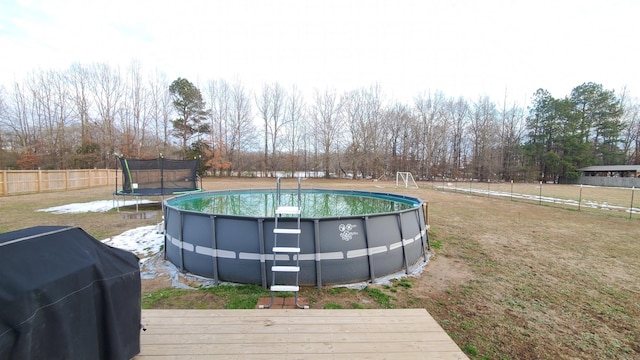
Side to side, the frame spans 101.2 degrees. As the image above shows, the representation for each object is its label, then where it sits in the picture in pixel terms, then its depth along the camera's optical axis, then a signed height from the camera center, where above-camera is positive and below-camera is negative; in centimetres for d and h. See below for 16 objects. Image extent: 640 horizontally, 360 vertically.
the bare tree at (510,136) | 3516 +481
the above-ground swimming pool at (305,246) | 373 -115
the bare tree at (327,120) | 3173 +599
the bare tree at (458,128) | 3606 +587
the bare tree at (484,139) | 3488 +422
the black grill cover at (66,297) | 104 -60
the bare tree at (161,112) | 2875 +610
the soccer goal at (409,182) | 2276 -127
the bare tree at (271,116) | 3322 +673
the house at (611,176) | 2686 -47
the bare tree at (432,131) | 3416 +510
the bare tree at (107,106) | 2553 +620
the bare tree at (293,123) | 3397 +595
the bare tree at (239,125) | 3203 +540
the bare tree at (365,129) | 3173 +487
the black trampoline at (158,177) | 997 -36
